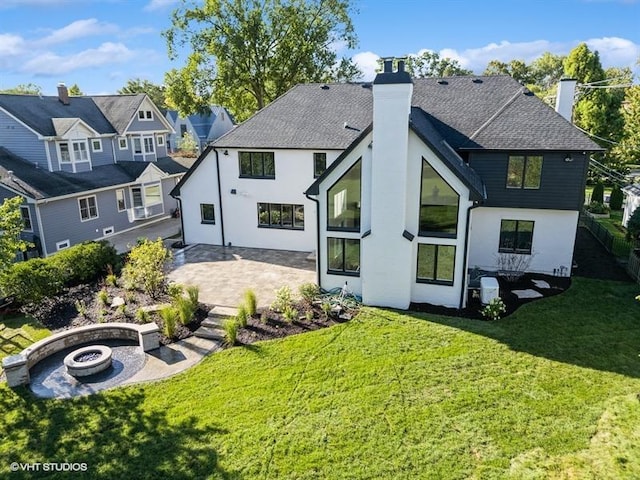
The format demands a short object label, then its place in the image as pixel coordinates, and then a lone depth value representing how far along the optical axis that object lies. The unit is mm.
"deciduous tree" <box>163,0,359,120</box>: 34844
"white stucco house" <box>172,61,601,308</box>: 14633
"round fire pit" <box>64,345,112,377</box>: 11781
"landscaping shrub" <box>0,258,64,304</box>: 15289
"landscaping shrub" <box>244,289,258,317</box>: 14602
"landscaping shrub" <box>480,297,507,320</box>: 14383
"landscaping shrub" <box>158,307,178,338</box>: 13602
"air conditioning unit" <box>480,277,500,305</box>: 15281
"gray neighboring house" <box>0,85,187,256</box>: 22234
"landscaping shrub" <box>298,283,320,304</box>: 15609
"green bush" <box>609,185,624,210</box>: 31156
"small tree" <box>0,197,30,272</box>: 13912
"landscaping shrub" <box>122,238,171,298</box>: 16297
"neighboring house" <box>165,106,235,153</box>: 61000
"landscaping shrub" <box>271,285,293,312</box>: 14805
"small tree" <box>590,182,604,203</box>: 31212
